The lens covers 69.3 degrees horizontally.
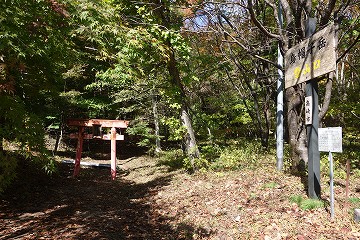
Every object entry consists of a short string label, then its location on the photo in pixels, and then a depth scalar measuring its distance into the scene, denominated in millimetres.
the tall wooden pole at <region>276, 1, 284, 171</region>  7794
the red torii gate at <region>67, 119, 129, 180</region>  12219
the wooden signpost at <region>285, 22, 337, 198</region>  4562
